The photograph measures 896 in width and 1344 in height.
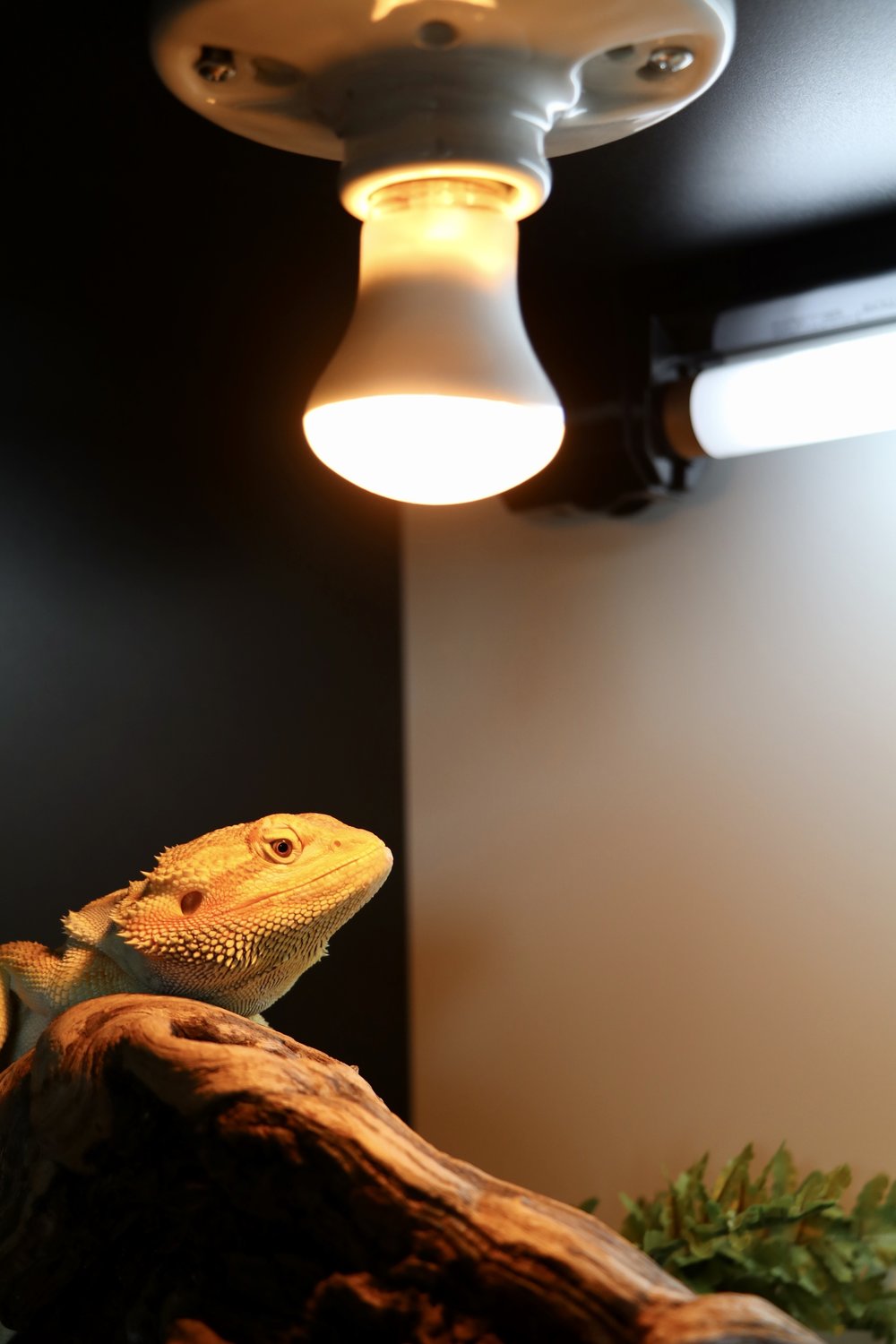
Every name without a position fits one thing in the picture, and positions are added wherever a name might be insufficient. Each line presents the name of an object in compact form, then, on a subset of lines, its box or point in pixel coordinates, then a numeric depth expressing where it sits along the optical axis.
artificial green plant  0.68
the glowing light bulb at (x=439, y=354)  0.52
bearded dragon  0.53
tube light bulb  0.69
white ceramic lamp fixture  0.49
